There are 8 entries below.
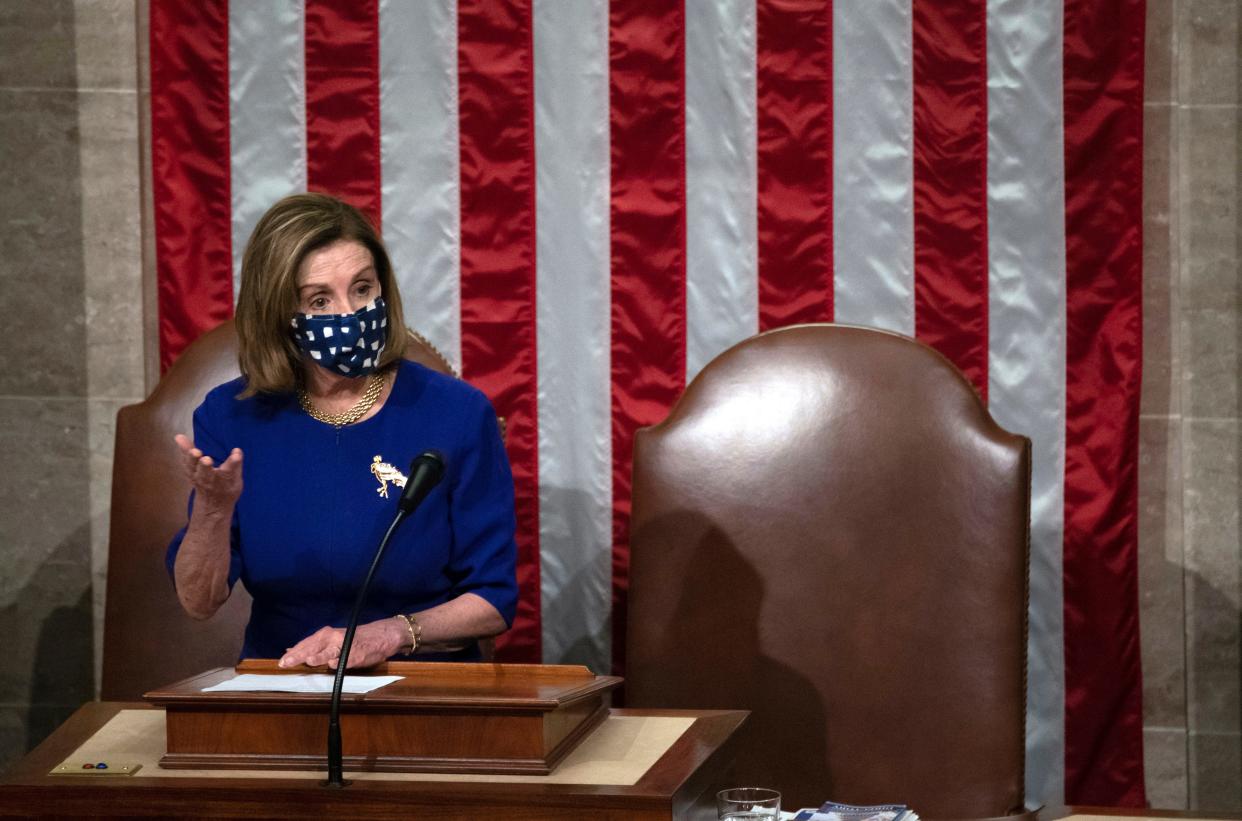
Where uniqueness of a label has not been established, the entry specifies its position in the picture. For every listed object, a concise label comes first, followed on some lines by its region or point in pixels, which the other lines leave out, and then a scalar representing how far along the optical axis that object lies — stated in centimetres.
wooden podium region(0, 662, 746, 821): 1077
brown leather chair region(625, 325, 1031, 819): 1179
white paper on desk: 1095
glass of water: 1079
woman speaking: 1155
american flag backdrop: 1234
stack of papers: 1094
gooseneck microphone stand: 1081
